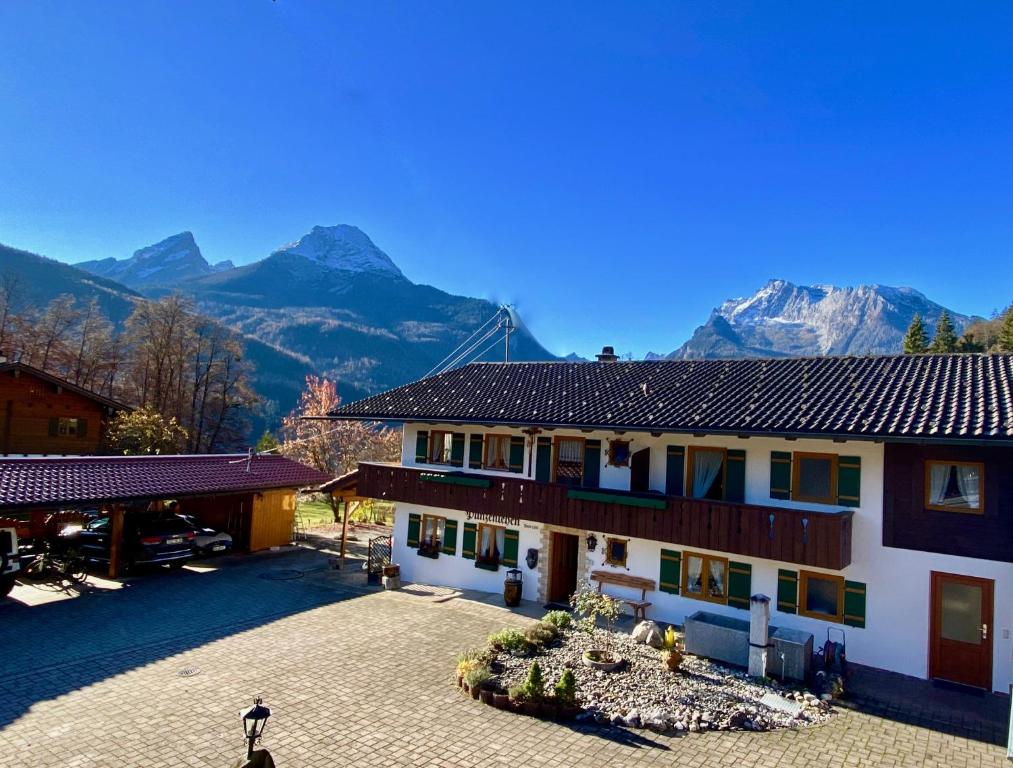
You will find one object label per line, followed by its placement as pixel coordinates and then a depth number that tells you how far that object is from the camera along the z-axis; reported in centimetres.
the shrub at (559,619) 1466
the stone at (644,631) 1434
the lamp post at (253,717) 646
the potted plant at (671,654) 1229
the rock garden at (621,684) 1050
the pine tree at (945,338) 6569
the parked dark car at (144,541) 2025
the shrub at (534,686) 1067
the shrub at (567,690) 1055
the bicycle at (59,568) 1912
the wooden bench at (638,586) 1653
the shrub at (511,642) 1320
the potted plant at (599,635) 1229
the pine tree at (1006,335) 5995
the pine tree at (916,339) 6762
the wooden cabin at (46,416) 2823
